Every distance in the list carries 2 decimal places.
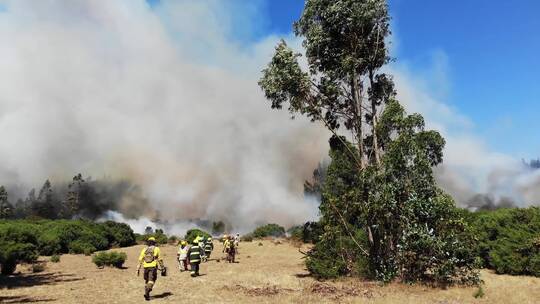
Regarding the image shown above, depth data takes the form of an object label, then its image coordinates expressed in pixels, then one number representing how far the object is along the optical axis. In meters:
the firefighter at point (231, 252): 36.09
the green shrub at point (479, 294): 18.20
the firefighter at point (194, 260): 26.38
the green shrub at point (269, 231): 88.57
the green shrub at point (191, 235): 64.19
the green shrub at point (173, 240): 69.50
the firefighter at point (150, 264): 18.07
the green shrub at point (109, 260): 31.31
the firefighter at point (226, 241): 37.81
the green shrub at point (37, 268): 27.91
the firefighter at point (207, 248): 39.26
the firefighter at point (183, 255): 29.72
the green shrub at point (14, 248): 25.03
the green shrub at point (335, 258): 24.84
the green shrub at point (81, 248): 42.31
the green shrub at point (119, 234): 55.62
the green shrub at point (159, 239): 65.03
